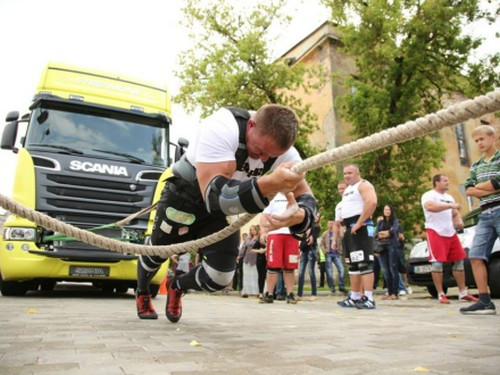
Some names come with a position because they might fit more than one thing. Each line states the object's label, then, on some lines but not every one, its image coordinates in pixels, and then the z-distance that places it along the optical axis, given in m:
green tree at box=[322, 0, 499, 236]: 15.98
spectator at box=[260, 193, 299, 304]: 7.16
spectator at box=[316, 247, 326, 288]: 13.33
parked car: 7.11
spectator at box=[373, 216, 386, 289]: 10.97
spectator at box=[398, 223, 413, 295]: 9.43
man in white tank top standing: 5.91
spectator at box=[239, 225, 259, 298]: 10.04
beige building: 19.59
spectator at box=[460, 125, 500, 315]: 4.72
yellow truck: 6.54
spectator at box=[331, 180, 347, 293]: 6.67
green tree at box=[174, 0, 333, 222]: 17.08
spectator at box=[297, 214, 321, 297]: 8.88
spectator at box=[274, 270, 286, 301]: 8.70
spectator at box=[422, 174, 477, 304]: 6.73
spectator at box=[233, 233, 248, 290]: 11.57
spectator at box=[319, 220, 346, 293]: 10.13
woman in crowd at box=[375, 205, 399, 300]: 8.55
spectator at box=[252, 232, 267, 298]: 9.94
